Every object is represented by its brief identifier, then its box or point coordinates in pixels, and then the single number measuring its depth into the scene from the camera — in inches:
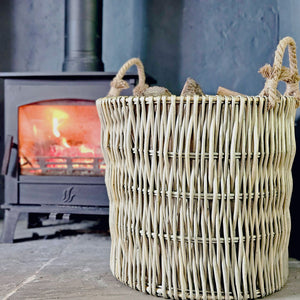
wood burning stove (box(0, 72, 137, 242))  69.5
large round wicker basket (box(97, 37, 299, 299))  41.5
